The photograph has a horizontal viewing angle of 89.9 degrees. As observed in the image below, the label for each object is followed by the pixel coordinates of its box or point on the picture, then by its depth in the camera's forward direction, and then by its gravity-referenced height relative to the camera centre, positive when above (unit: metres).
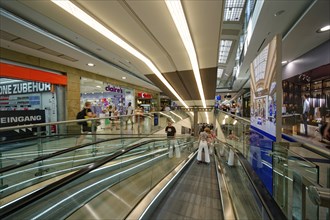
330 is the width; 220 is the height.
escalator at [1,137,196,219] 1.30 -1.37
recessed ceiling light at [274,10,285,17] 4.15 +2.44
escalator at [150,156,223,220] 2.71 -1.76
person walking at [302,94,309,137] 6.88 -0.13
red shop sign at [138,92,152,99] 16.05 +1.44
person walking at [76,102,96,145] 4.17 -0.54
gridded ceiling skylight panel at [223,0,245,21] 6.14 +3.98
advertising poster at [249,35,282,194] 1.52 +0.03
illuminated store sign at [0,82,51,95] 7.72 +1.10
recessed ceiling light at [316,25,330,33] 4.62 +2.26
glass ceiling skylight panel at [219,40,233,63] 9.02 +3.59
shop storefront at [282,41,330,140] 5.83 +0.68
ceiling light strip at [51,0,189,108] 3.03 +1.90
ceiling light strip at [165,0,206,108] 2.99 +1.88
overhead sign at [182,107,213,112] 18.44 -0.03
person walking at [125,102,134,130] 6.10 -0.34
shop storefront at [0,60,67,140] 6.16 +0.73
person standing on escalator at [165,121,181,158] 5.79 -1.41
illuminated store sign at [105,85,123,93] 11.64 +1.51
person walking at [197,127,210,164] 6.32 -1.54
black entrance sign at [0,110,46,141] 5.56 -0.26
